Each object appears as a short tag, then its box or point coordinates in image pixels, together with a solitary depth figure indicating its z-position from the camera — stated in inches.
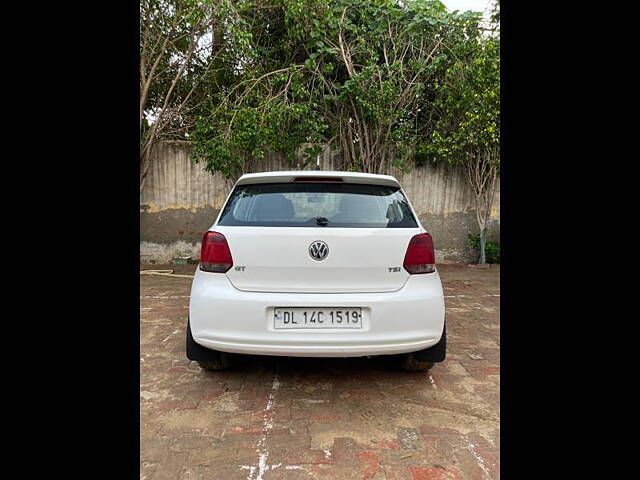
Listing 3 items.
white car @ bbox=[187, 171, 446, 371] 88.1
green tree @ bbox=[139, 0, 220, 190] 238.5
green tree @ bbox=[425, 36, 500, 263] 253.6
